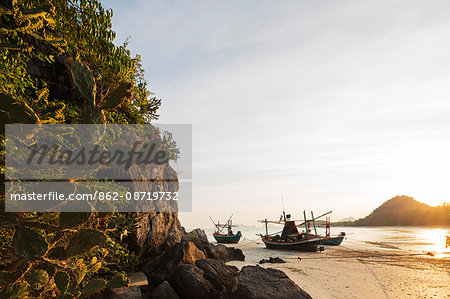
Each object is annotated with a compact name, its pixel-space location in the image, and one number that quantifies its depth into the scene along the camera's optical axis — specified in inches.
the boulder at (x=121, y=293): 220.5
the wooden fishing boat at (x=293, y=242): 1016.9
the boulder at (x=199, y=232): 856.4
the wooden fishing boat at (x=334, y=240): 1347.2
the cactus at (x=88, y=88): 124.3
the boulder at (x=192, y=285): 243.8
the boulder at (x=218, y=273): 263.4
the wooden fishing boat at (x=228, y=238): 1514.5
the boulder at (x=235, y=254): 660.7
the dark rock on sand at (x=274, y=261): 640.4
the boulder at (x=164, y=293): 240.1
